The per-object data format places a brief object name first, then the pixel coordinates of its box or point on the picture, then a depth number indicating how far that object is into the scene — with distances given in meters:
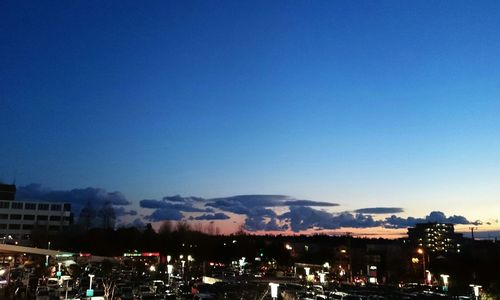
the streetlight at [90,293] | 33.41
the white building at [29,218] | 125.56
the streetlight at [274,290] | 25.31
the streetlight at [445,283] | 48.87
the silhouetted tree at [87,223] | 132.30
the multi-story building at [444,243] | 185.66
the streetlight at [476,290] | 31.48
